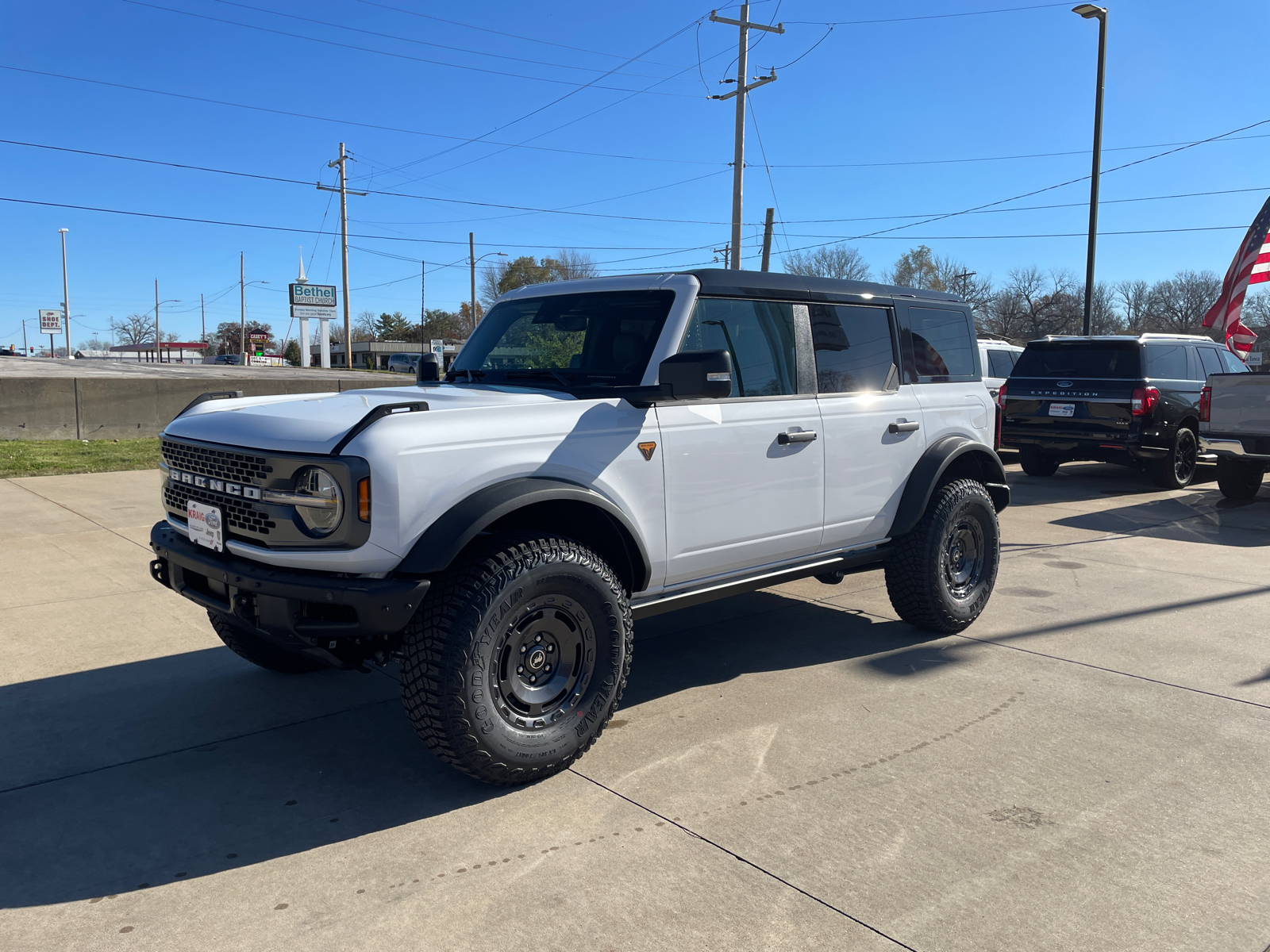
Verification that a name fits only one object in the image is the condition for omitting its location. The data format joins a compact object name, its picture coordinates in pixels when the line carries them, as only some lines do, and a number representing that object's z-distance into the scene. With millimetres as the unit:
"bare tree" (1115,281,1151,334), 82812
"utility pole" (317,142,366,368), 49969
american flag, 15461
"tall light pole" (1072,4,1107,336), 18016
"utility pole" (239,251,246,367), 92700
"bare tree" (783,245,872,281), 62250
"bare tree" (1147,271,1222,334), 78688
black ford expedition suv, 11820
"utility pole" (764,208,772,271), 34469
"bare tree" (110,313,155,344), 122625
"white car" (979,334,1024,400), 15067
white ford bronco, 3201
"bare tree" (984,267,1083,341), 68188
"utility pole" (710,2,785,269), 25641
